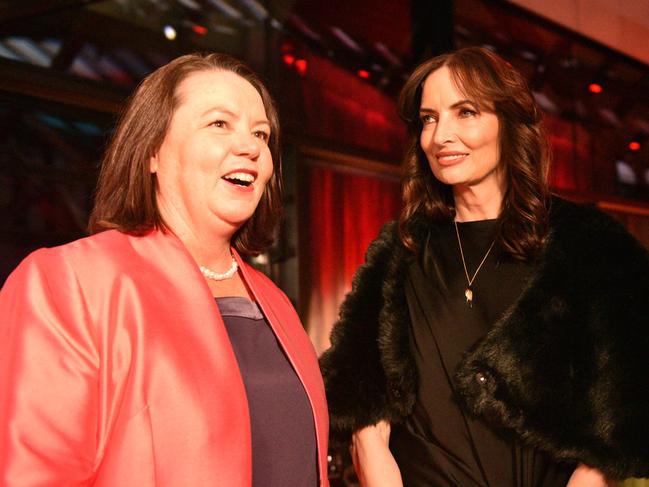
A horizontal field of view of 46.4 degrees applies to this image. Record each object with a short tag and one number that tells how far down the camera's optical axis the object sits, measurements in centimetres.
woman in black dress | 169
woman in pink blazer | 123
